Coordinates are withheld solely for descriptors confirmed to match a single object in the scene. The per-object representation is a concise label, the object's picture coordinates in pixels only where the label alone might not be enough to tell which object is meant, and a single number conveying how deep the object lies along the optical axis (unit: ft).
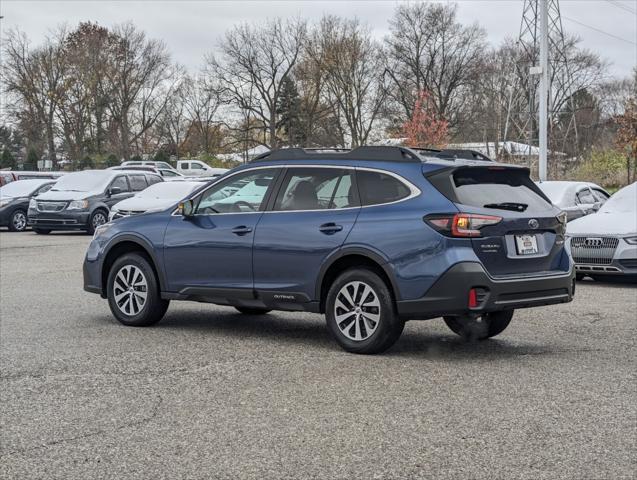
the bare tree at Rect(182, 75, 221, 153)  257.75
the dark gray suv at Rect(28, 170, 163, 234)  86.74
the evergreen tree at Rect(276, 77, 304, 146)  224.74
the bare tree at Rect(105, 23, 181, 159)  239.09
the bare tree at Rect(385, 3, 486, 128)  233.14
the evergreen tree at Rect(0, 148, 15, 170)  255.09
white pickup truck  216.33
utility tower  198.08
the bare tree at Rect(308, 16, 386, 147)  222.89
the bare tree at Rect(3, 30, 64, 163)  235.61
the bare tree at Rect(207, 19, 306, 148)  224.74
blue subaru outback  25.32
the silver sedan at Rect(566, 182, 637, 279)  45.03
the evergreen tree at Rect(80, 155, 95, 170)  237.66
